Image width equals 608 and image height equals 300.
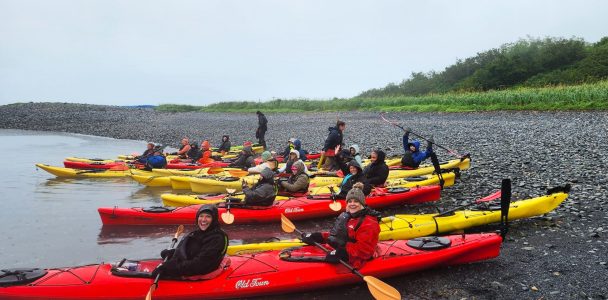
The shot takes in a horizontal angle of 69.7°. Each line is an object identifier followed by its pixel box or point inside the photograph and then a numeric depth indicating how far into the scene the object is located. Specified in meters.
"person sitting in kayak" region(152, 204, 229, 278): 5.19
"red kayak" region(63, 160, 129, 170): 13.97
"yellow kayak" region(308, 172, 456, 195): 9.74
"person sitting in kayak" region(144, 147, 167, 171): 13.48
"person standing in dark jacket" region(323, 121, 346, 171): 11.64
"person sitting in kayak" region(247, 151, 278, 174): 11.83
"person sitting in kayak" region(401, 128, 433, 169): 11.70
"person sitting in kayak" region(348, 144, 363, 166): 11.38
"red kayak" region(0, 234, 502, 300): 5.29
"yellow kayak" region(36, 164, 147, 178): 13.65
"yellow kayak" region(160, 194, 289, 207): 9.31
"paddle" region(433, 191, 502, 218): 7.30
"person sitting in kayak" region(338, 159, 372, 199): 8.38
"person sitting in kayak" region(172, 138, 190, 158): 15.88
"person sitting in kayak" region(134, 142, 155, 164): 14.27
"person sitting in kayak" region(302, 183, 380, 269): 5.41
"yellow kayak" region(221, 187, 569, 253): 7.02
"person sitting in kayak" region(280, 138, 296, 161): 13.80
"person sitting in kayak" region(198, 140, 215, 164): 14.67
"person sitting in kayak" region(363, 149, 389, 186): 9.43
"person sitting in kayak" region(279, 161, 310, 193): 9.36
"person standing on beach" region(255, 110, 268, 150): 18.92
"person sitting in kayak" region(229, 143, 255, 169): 13.26
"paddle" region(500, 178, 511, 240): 6.18
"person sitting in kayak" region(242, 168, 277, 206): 8.59
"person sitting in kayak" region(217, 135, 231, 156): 16.56
